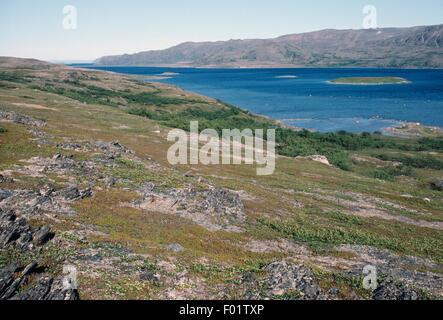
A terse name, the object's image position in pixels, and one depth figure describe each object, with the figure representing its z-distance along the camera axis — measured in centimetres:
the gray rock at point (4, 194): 3705
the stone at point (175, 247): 3256
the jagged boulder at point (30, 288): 2216
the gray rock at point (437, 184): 8375
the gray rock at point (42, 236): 2882
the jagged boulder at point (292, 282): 2586
